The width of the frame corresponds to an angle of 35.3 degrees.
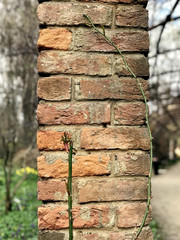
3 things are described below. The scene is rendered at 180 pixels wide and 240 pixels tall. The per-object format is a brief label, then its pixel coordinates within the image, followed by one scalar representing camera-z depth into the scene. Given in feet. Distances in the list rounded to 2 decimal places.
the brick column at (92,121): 3.87
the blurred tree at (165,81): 15.21
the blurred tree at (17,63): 13.44
